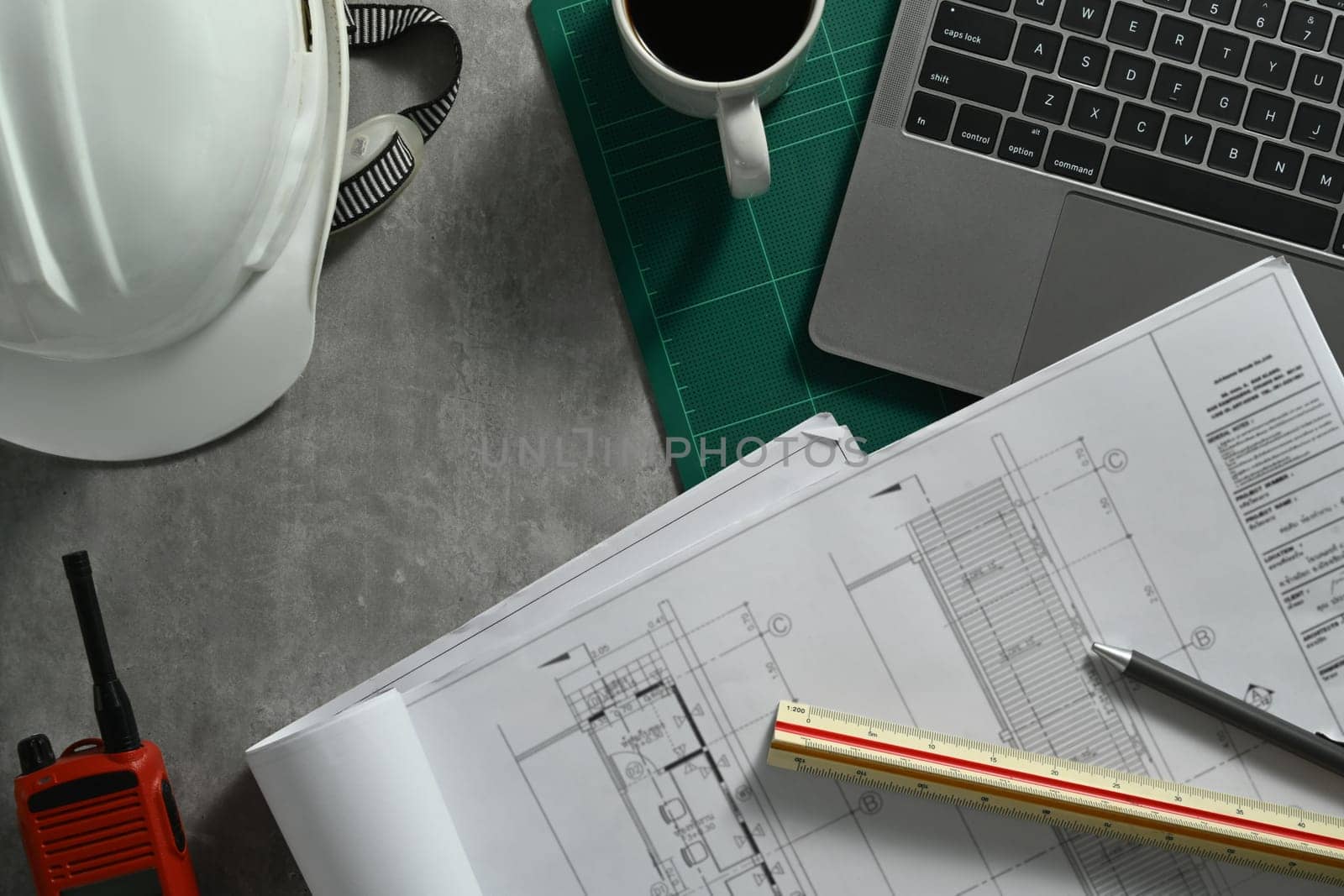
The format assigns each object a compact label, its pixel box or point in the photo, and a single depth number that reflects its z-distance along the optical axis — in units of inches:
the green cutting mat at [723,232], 24.2
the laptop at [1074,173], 22.4
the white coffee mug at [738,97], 19.9
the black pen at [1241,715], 21.1
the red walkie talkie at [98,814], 21.4
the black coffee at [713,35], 20.8
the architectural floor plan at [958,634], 21.7
